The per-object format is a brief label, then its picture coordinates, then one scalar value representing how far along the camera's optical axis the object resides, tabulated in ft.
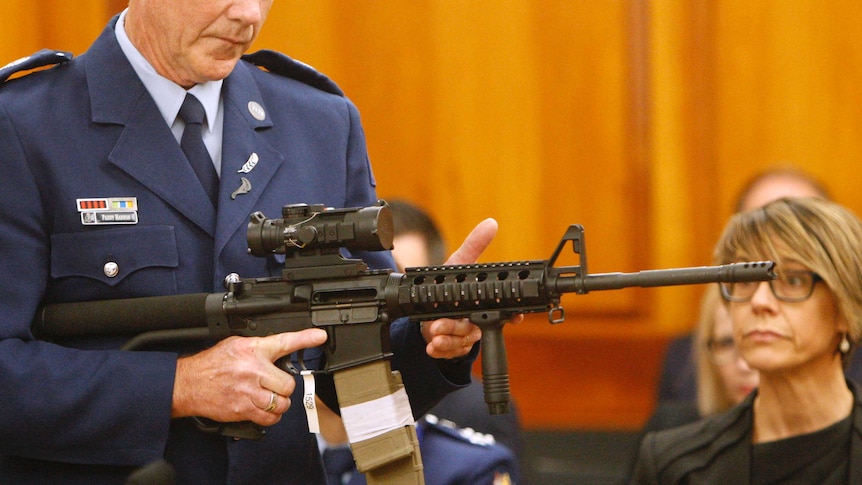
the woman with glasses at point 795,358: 18.33
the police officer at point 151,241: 16.47
